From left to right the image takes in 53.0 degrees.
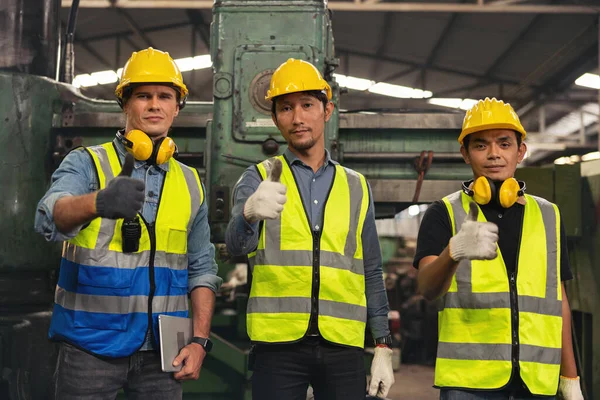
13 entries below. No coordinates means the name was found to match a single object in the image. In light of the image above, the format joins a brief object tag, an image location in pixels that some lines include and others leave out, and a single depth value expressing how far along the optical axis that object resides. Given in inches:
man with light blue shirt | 60.2
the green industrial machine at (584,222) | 145.5
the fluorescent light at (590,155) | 390.9
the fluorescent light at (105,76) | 409.1
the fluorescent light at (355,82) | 431.8
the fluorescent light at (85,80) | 405.8
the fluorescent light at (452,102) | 431.8
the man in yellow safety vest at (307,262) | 69.1
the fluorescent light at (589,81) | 355.9
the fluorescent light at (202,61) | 396.8
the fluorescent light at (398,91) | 435.8
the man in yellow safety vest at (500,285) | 66.9
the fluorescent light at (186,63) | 395.2
